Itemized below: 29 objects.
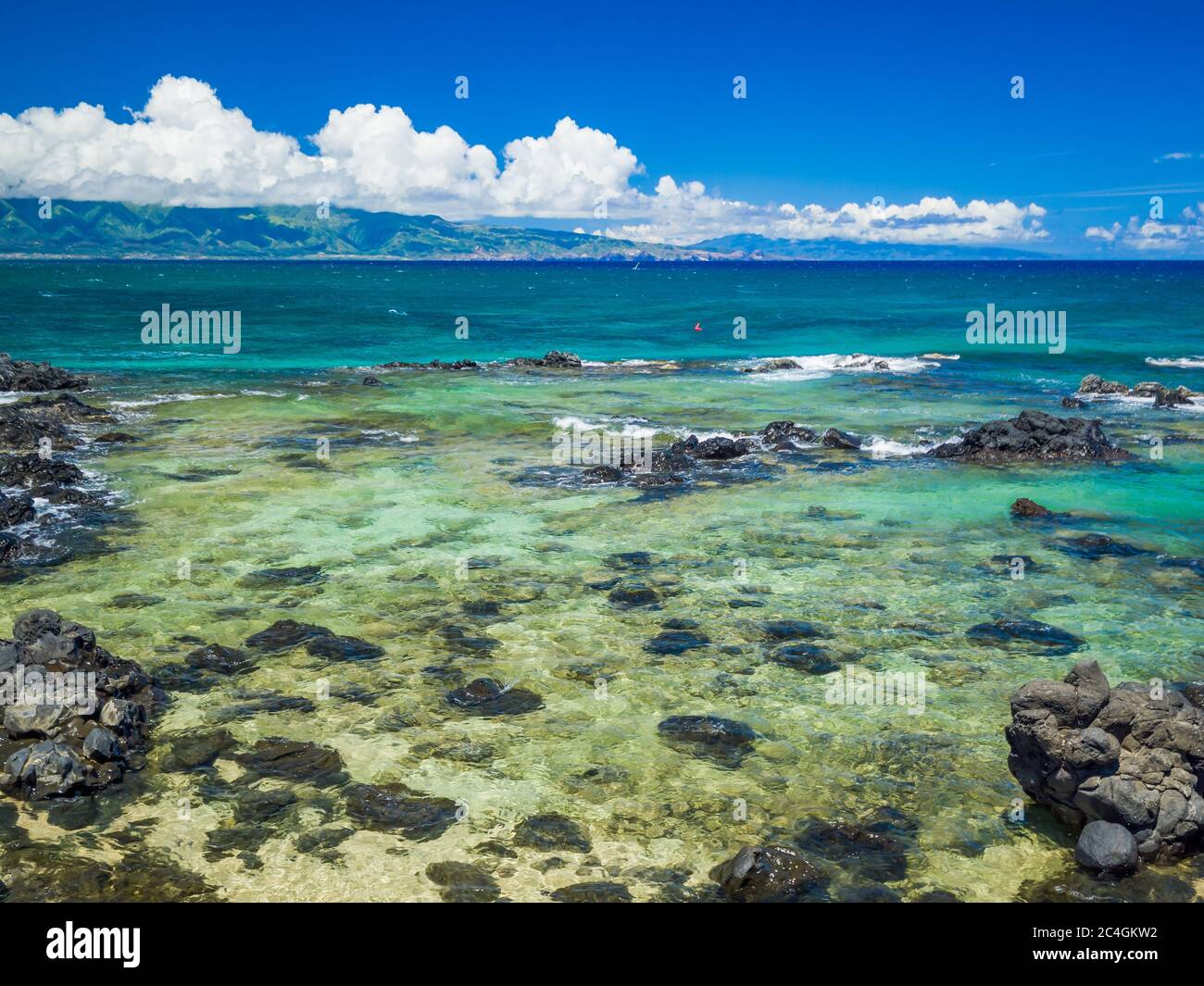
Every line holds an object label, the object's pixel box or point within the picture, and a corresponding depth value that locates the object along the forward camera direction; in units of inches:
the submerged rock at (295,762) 607.5
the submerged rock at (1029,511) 1210.6
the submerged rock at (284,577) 940.6
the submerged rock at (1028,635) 820.0
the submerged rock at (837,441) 1627.7
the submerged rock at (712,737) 649.0
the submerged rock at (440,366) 2664.9
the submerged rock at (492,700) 704.4
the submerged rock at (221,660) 753.0
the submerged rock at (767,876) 496.1
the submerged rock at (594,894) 496.7
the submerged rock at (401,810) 556.4
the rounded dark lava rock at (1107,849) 515.8
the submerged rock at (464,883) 495.5
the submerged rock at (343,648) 783.1
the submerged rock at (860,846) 524.4
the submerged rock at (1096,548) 1066.7
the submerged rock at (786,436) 1628.9
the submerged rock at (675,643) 811.4
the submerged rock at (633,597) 912.3
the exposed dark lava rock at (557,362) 2738.7
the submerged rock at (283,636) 796.6
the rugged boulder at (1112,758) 528.1
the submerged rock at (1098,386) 2269.9
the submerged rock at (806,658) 778.2
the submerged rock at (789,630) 840.1
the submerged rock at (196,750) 616.4
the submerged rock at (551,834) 544.4
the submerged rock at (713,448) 1520.7
